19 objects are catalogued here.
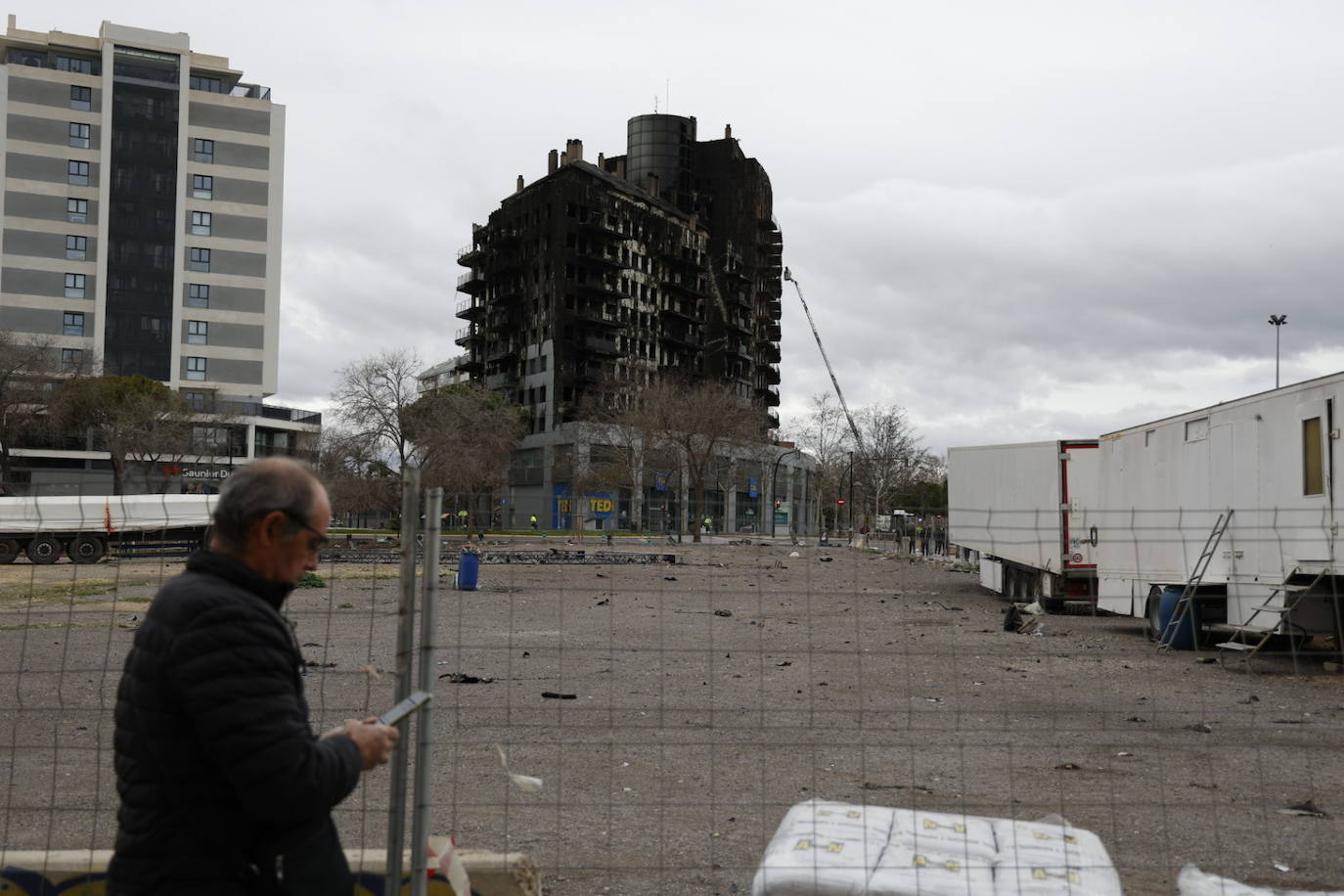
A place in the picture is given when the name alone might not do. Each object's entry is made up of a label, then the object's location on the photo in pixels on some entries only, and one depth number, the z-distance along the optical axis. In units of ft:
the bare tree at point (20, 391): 173.78
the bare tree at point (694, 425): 219.61
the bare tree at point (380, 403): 190.29
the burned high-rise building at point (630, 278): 301.63
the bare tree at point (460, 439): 171.94
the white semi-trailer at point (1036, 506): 69.41
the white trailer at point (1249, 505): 43.47
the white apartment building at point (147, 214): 250.16
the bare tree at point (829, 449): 282.36
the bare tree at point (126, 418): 187.42
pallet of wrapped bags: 12.66
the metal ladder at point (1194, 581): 49.29
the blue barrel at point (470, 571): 76.59
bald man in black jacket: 7.70
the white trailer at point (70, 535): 98.84
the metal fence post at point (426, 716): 10.97
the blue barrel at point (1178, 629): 52.70
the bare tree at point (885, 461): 273.75
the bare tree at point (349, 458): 171.53
